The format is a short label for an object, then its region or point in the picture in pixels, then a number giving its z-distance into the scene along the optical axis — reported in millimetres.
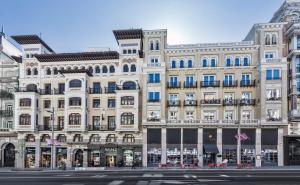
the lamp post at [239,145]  34539
